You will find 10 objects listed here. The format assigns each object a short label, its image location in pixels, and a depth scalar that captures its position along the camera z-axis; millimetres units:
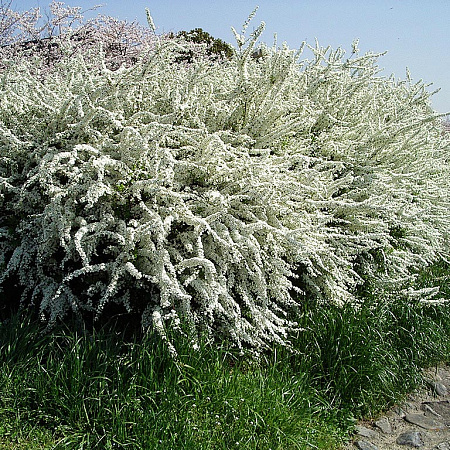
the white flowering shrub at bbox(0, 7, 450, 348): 3193
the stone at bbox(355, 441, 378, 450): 3102
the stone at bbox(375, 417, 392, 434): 3330
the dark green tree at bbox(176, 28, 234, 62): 14528
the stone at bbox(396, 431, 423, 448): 3244
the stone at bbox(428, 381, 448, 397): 3871
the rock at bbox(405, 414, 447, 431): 3451
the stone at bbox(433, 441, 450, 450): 3199
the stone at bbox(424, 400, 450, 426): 3558
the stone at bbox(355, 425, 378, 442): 3231
